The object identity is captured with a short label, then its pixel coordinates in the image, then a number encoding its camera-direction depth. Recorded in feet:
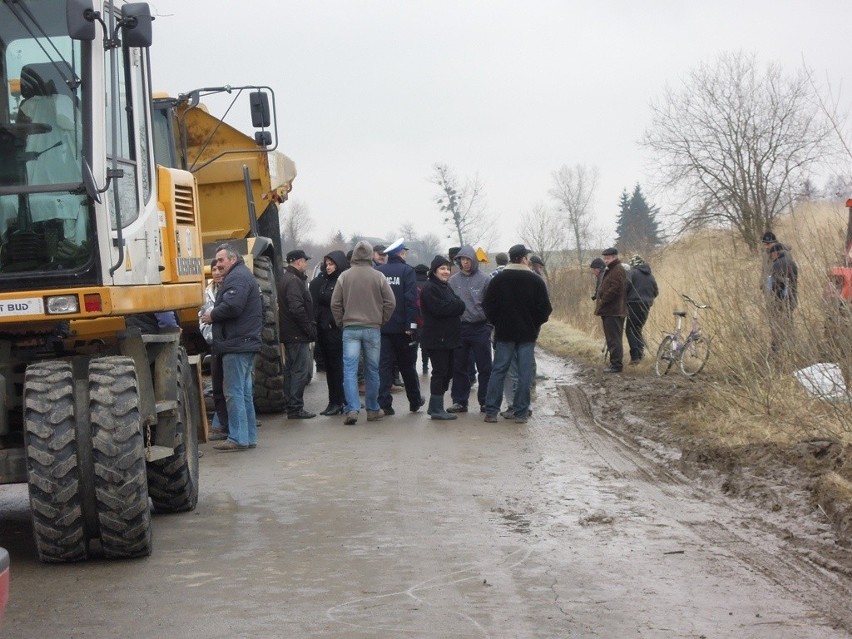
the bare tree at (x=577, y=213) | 202.28
